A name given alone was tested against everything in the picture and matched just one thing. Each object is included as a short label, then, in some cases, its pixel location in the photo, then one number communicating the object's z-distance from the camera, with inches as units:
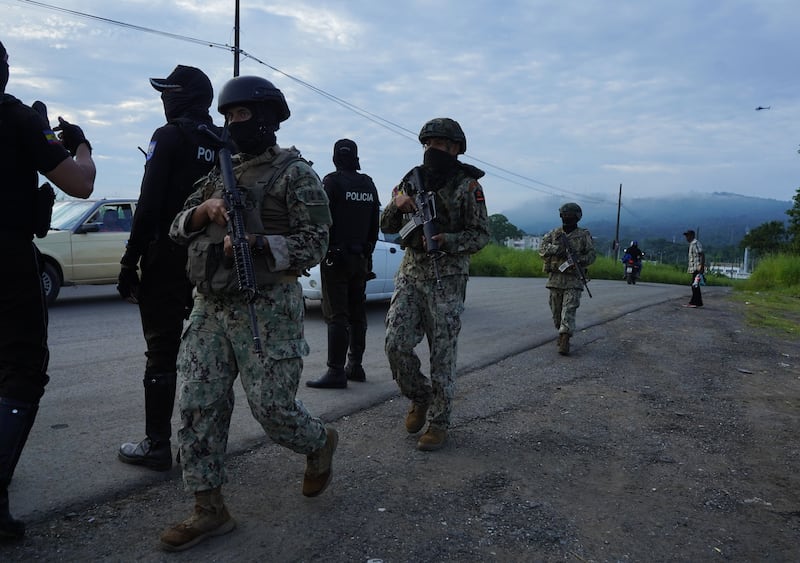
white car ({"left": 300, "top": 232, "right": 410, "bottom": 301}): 408.2
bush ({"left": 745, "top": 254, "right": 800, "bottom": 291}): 888.0
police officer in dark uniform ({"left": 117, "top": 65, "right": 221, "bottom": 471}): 133.7
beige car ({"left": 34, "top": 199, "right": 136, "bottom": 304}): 396.8
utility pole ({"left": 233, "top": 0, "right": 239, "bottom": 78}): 783.7
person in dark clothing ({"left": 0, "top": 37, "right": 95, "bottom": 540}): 106.3
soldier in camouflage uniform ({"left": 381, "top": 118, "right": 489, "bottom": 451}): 165.9
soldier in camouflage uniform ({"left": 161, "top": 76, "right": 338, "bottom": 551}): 110.2
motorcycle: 1029.8
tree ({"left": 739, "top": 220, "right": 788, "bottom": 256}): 2564.0
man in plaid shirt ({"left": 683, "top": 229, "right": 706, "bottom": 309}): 578.9
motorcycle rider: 1034.4
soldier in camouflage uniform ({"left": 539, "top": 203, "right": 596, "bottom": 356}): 317.4
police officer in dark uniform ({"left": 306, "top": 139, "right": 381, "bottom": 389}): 223.3
